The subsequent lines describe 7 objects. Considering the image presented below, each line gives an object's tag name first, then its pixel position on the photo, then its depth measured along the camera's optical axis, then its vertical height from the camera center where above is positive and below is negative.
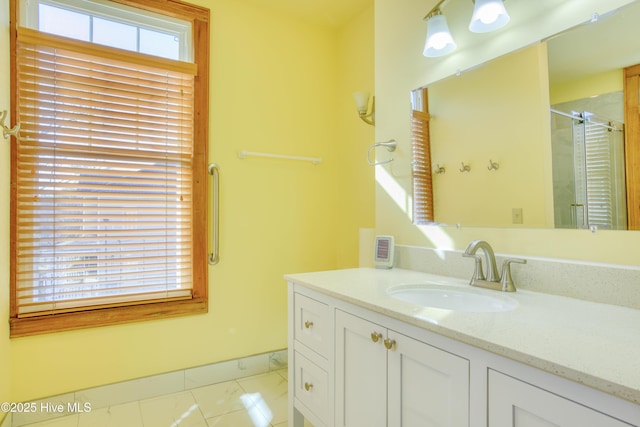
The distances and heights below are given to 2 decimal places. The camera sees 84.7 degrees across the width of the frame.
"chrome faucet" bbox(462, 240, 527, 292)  1.23 -0.19
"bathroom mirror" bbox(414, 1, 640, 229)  1.08 +0.33
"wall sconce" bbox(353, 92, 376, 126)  2.11 +0.69
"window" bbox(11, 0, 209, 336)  1.75 +0.33
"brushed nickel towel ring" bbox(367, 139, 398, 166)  1.86 +0.41
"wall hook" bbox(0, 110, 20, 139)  1.54 +0.43
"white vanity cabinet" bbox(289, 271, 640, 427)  0.66 -0.39
